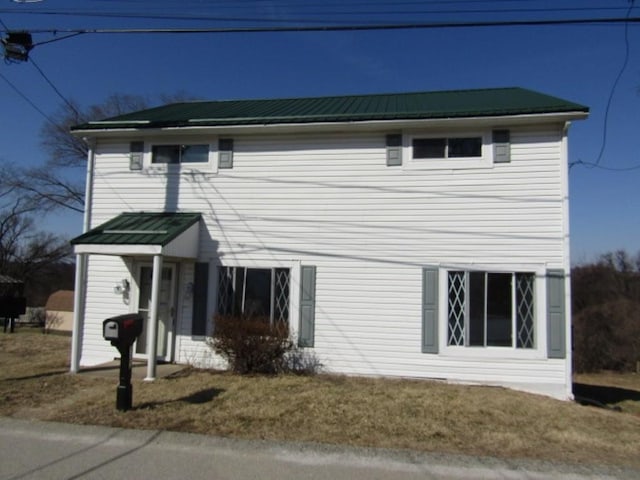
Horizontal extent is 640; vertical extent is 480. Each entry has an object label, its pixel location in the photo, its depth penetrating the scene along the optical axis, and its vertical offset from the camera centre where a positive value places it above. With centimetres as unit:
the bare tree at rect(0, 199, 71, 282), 3731 +200
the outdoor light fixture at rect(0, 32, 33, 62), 899 +424
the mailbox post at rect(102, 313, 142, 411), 651 -86
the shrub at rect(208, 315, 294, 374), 888 -104
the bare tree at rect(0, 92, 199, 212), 2639 +668
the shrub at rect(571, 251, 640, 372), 2916 -152
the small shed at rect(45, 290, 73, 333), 2197 -146
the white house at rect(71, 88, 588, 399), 900 +102
